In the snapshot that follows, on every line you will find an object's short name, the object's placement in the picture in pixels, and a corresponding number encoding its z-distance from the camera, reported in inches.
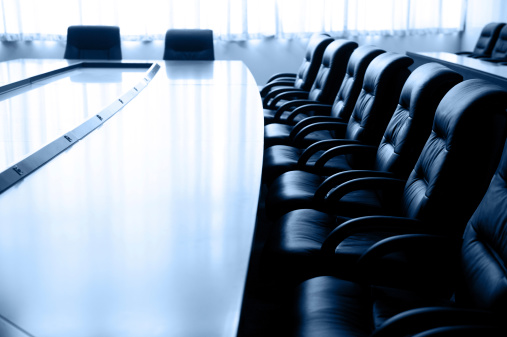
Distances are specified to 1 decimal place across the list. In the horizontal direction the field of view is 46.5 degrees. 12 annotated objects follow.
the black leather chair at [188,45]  228.1
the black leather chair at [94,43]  224.2
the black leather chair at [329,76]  159.6
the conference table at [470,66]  168.2
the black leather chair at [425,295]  52.2
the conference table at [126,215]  41.0
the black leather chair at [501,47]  252.8
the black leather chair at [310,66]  185.2
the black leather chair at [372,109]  113.2
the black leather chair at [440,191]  71.9
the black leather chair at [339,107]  134.7
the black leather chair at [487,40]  259.3
